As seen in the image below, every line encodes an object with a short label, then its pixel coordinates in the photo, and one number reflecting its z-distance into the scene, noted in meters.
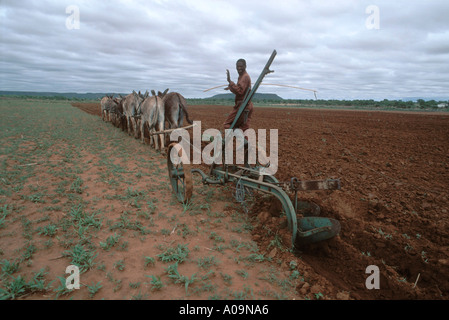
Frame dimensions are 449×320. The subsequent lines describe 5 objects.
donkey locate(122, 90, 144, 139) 11.49
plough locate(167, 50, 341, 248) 2.98
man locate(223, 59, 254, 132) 4.30
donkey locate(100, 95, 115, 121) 16.37
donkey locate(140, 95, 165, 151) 8.95
